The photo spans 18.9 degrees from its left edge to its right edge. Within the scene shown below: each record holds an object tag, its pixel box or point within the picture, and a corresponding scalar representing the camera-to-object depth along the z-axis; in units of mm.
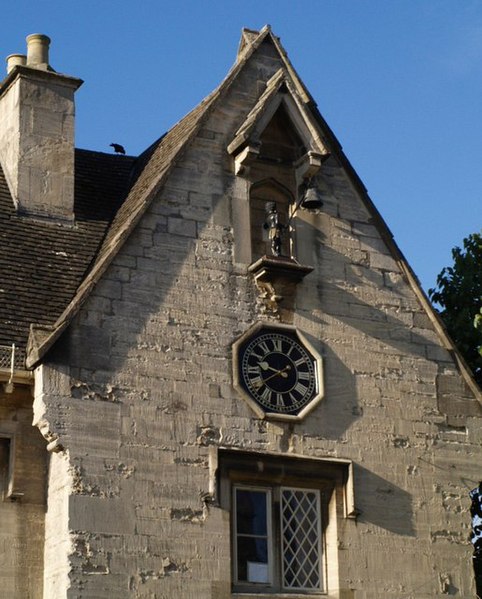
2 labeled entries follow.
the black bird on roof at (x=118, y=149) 26766
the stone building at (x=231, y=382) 19391
